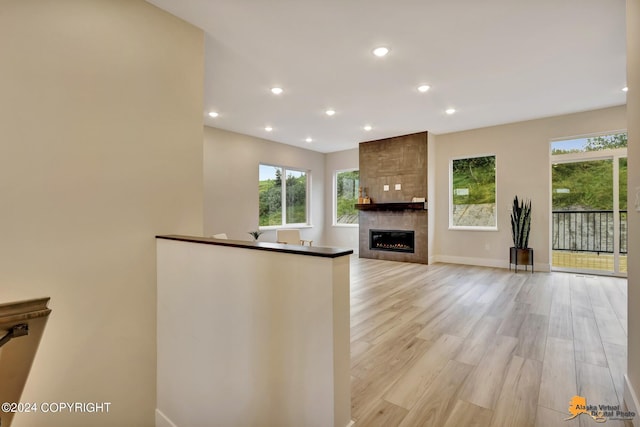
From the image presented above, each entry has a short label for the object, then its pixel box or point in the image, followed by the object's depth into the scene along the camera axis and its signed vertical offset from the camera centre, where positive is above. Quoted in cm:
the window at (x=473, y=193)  610 +41
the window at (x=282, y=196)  705 +44
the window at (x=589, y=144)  489 +120
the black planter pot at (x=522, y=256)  538 -83
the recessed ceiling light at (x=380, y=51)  302 +170
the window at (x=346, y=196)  826 +47
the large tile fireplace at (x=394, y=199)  646 +32
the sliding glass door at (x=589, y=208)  486 +7
